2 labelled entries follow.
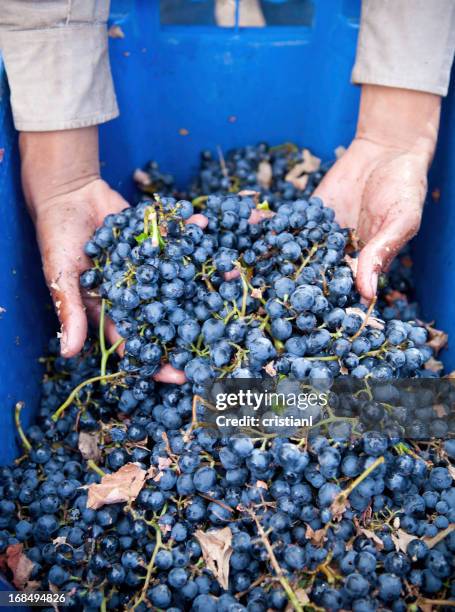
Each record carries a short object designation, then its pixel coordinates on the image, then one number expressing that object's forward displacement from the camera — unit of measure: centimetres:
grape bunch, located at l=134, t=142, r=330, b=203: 59
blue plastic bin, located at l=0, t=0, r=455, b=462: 51
